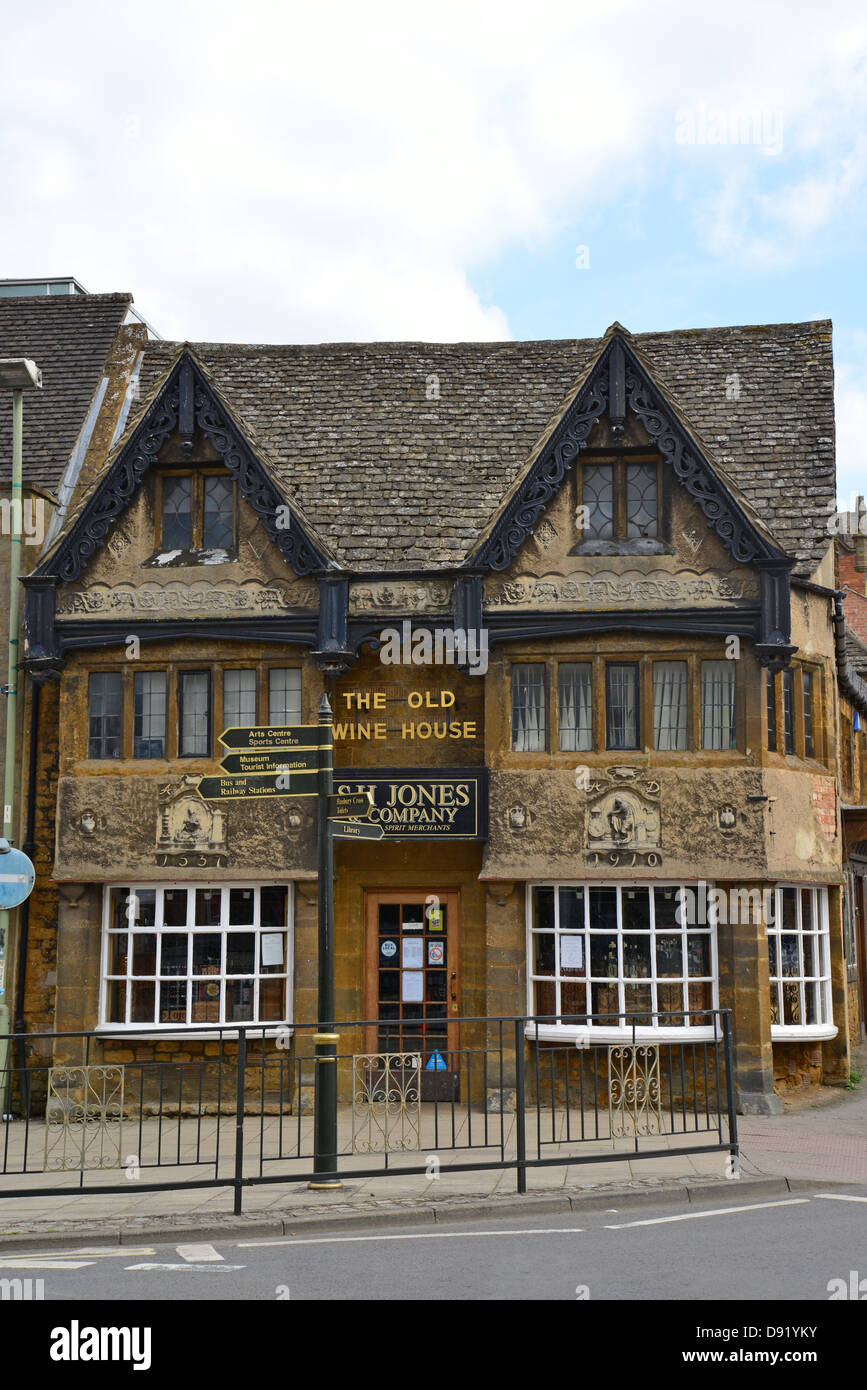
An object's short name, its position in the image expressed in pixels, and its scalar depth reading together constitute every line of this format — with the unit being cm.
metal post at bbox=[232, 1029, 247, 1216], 1103
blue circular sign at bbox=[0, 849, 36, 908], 1428
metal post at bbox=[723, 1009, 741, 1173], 1239
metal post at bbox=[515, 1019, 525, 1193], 1170
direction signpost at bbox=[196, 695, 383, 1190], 1225
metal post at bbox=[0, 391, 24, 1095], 1786
